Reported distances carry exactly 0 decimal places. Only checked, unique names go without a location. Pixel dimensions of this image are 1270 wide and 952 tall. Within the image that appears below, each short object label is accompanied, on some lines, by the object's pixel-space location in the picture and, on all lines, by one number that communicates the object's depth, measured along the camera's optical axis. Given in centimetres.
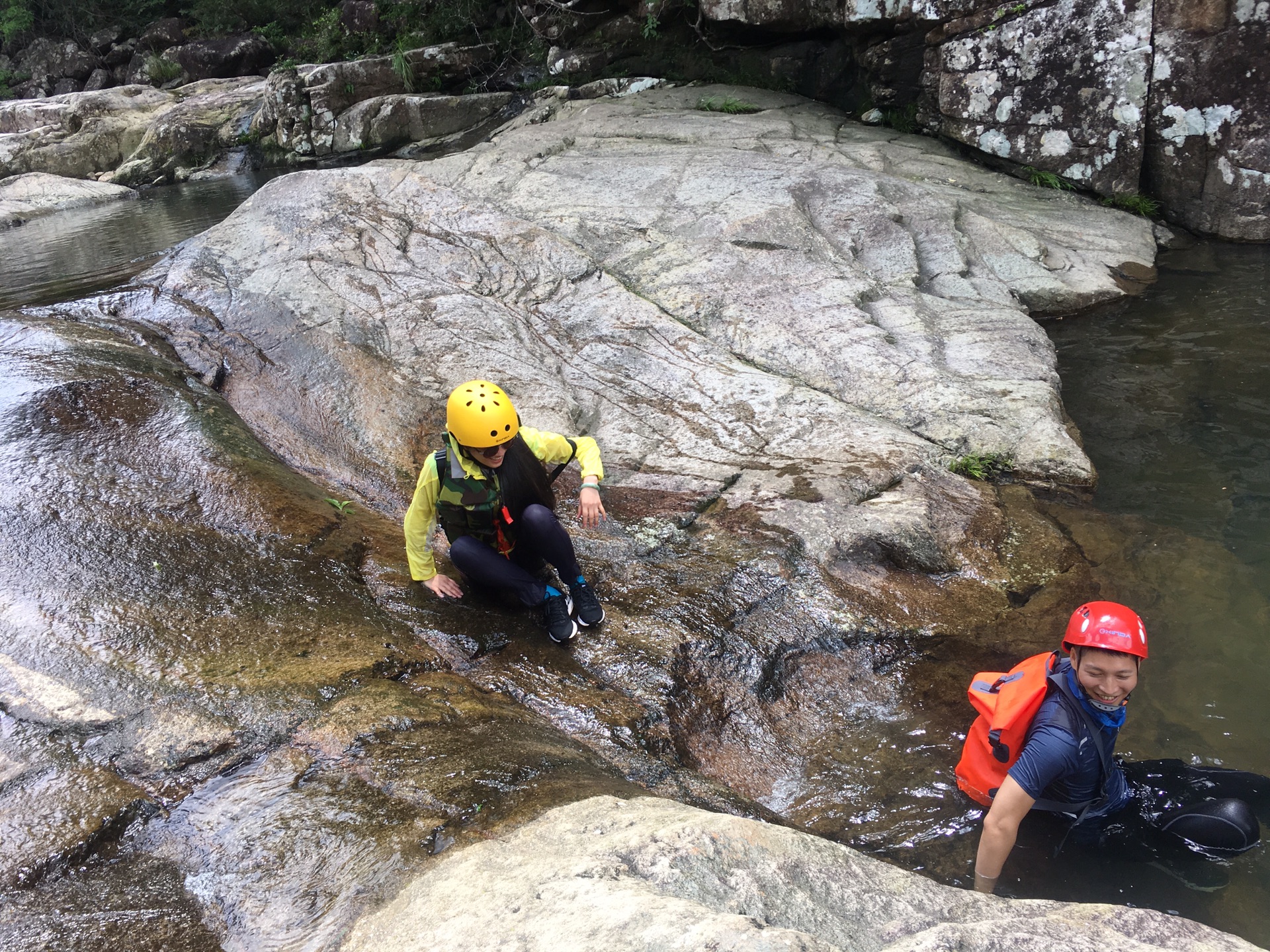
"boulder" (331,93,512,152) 1343
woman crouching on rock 351
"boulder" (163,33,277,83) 2409
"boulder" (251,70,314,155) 1524
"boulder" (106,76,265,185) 1730
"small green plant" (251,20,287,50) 2388
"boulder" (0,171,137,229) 1497
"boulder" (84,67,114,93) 2773
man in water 258
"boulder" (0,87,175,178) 1848
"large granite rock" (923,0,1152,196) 855
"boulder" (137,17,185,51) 2677
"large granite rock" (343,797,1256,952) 178
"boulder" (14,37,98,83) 2878
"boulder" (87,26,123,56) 2861
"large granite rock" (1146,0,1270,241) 814
